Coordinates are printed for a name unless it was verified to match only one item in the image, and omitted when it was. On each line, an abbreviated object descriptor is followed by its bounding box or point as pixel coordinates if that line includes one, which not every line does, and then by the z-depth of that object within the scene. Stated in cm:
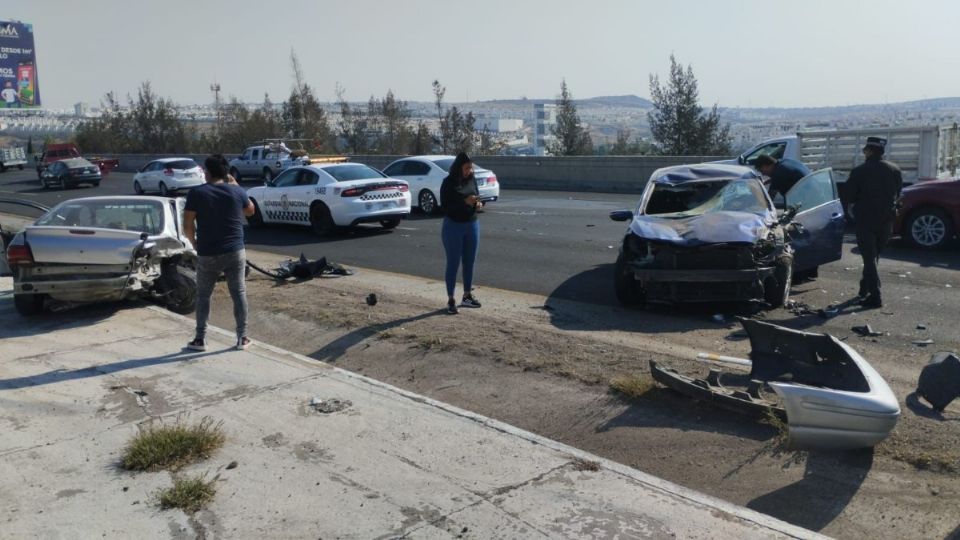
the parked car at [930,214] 1322
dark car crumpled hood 910
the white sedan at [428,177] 2122
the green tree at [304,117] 5366
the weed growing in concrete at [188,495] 458
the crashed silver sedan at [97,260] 916
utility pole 6143
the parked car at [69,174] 3891
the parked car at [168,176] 3341
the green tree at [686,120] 3669
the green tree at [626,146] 4018
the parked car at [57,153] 4630
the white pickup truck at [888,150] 1909
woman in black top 930
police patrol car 1753
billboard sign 5606
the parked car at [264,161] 3662
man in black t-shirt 770
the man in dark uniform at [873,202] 941
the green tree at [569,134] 4488
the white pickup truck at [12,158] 5669
